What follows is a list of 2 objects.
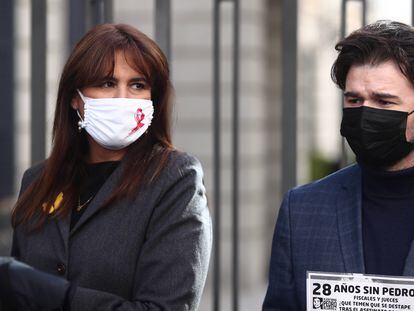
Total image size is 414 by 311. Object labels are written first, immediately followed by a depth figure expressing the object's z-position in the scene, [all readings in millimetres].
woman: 5246
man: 4984
